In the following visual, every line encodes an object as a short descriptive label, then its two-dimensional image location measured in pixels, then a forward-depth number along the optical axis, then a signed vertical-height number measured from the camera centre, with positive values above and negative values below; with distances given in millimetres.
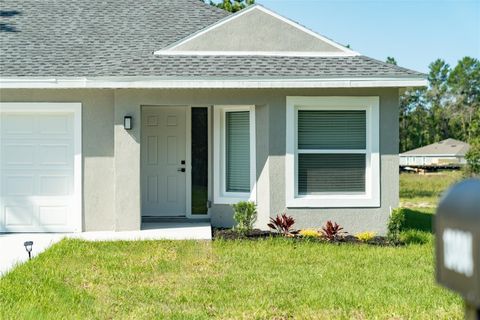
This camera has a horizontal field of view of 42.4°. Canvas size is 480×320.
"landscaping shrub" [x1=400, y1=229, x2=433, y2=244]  10617 -1492
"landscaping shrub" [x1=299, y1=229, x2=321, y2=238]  10453 -1379
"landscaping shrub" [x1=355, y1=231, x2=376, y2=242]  10424 -1424
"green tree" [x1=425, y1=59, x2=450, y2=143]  64250 +5961
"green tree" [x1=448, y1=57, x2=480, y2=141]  73506 +8592
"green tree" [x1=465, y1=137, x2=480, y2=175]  20219 -263
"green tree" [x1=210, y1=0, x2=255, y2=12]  19953 +4827
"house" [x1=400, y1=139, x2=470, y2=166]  47656 -148
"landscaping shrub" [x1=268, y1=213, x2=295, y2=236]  10656 -1247
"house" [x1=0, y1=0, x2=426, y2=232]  11016 +537
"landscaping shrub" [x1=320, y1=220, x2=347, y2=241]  10375 -1338
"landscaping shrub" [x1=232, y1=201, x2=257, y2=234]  10891 -1097
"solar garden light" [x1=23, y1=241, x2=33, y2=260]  8336 -1334
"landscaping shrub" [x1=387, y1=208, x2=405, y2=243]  10398 -1212
